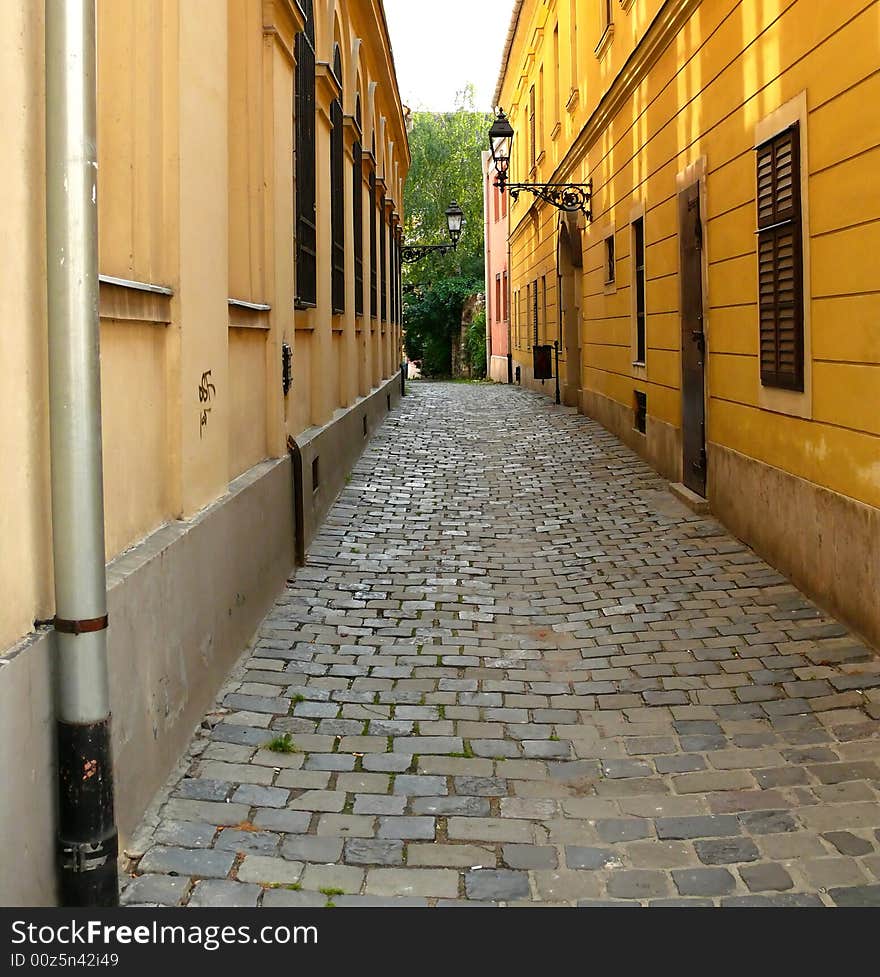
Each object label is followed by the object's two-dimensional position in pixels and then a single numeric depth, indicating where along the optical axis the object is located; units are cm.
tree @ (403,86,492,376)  4594
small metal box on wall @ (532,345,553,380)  2222
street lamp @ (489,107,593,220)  1686
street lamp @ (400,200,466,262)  2833
